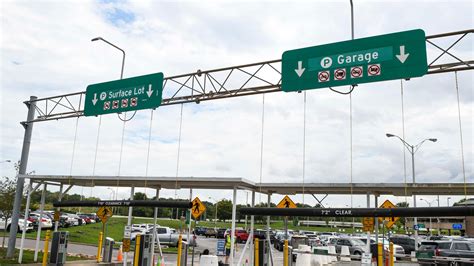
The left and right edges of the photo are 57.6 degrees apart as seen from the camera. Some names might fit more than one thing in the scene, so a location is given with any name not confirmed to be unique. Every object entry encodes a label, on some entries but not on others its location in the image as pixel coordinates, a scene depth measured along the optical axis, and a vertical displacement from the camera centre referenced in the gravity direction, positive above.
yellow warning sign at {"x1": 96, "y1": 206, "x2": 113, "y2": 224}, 19.45 -0.13
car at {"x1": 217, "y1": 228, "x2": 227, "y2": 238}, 46.53 -1.89
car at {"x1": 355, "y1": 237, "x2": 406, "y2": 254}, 27.08 -1.63
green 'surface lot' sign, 16.02 +4.44
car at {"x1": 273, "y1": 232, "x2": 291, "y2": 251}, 34.16 -1.92
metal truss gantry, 11.59 +4.41
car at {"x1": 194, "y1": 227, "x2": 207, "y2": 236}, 53.06 -1.98
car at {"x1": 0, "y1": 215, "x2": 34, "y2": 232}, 33.55 -1.51
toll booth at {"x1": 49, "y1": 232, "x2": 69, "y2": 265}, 15.61 -1.45
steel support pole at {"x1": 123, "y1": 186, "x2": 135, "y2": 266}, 15.50 -0.03
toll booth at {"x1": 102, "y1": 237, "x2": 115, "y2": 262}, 19.67 -1.79
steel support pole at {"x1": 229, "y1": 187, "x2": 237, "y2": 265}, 13.56 +0.01
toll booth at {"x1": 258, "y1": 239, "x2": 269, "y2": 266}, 13.43 -1.10
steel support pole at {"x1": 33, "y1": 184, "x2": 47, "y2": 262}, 18.27 -0.05
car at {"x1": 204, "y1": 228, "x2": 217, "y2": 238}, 51.91 -2.14
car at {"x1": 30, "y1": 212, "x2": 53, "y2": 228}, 36.12 -1.20
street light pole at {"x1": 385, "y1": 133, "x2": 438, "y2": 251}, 31.82 +5.20
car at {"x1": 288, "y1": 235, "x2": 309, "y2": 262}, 26.22 -1.45
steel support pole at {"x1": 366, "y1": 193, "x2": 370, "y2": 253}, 14.15 -0.47
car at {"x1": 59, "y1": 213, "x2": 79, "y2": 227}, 43.90 -1.18
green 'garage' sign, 11.09 +4.31
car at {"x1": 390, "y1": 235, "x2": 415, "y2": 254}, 31.78 -1.39
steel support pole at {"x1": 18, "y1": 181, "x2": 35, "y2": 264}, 19.20 +0.52
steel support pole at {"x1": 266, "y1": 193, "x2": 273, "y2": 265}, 13.83 -0.11
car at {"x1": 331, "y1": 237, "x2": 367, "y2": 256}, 27.66 -1.49
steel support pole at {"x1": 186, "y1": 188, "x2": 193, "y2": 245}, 15.93 +0.77
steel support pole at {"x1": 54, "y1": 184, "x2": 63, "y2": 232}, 18.98 +0.54
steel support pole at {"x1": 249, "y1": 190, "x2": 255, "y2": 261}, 14.39 -0.57
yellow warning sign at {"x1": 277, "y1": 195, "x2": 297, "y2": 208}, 14.78 +0.52
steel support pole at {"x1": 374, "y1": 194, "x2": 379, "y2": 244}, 14.90 +0.77
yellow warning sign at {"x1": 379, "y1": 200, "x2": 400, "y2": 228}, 18.07 +0.79
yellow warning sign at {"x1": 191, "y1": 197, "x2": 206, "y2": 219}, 14.91 +0.22
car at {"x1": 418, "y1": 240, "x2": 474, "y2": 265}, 20.45 -1.14
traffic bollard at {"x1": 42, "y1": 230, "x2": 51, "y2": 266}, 15.45 -1.63
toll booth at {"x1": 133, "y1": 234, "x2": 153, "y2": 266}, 14.81 -1.30
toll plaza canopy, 13.70 +1.13
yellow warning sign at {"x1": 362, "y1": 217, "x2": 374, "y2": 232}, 16.62 -0.08
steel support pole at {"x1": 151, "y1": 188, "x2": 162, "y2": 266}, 15.31 -0.79
